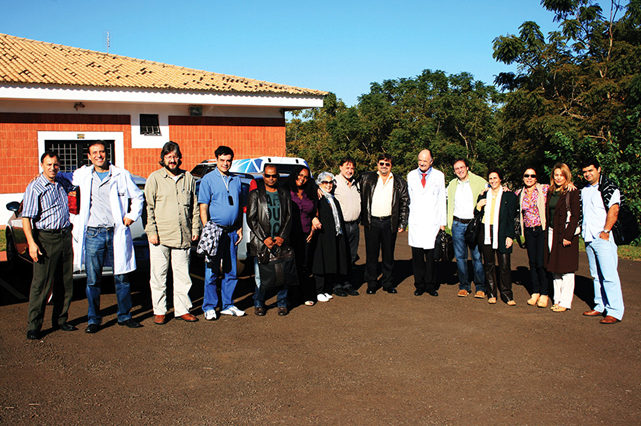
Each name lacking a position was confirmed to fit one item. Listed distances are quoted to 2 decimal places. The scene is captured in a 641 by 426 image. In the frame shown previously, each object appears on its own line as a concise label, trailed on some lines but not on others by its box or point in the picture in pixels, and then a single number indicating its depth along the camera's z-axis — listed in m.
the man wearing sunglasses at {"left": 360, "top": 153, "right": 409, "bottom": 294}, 7.64
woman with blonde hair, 6.54
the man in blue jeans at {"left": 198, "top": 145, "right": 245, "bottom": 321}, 6.22
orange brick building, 16.66
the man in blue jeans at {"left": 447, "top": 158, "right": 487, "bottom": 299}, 7.37
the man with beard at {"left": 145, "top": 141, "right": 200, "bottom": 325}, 5.96
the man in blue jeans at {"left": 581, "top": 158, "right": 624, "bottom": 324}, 6.18
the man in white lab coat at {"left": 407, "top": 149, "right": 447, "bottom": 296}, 7.51
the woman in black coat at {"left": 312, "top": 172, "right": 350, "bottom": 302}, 7.18
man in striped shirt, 5.51
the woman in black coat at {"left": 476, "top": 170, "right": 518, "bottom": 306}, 7.04
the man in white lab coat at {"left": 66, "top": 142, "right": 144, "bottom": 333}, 5.82
